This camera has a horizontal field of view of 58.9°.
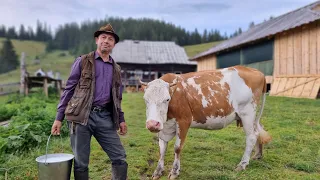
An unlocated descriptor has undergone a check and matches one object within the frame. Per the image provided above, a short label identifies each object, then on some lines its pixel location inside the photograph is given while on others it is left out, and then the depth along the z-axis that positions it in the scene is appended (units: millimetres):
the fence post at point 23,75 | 16547
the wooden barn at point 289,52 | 12633
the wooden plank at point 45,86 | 16989
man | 3180
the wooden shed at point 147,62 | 31375
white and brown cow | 4088
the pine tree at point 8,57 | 76812
